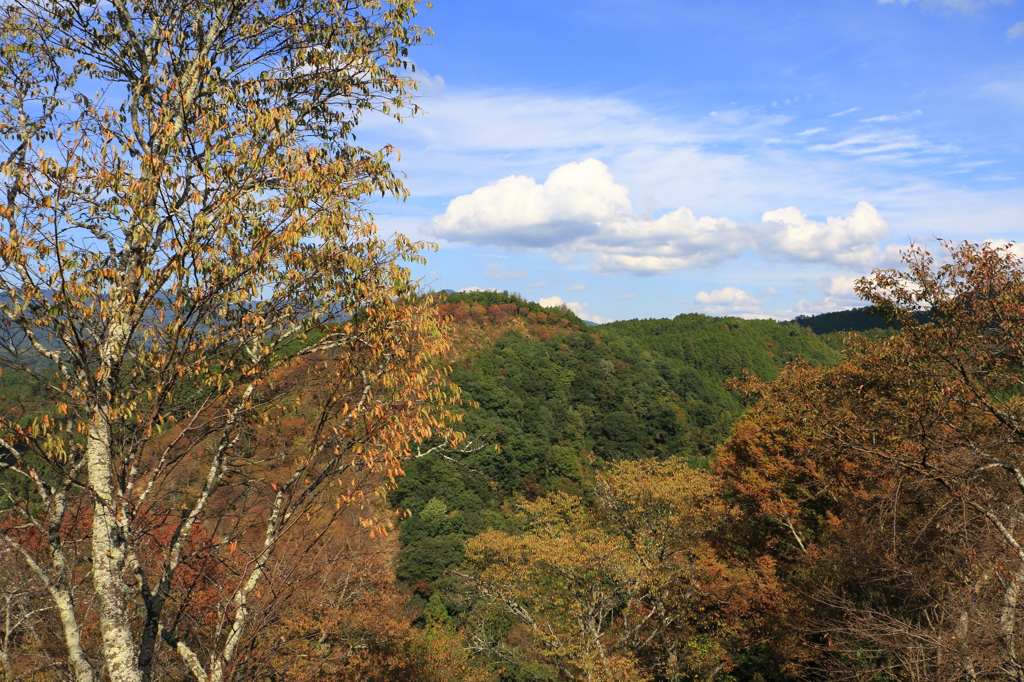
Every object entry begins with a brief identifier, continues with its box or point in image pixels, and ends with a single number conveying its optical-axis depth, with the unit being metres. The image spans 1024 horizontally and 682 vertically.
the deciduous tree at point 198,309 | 4.80
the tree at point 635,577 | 16.27
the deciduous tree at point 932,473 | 8.55
